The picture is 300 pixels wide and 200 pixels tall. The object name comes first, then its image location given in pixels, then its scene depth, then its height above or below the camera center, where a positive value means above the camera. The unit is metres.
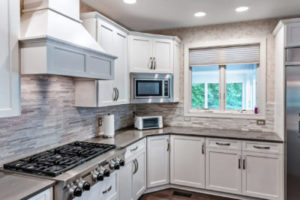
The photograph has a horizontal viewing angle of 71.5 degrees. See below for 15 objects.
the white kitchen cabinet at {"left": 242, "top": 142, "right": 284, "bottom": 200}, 2.72 -0.99
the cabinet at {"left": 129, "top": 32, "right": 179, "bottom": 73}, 3.22 +0.70
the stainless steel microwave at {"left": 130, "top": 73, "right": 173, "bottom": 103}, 3.22 +0.14
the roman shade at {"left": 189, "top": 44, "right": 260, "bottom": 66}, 3.32 +0.69
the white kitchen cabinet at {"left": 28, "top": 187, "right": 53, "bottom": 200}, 1.31 -0.64
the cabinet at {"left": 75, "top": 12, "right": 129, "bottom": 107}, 2.43 +0.34
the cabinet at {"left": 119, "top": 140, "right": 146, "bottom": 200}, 2.44 -0.97
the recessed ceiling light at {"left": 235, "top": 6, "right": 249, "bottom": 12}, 2.79 +1.20
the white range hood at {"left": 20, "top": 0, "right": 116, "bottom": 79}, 1.58 +0.44
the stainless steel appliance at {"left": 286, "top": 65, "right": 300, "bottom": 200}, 2.54 -0.41
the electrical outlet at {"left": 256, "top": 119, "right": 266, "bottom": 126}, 3.25 -0.40
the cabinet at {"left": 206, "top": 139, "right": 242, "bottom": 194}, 2.89 -0.98
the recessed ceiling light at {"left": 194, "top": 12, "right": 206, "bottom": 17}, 3.01 +1.21
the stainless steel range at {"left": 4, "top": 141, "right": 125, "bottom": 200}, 1.50 -0.57
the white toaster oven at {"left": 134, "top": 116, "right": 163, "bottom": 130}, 3.36 -0.42
